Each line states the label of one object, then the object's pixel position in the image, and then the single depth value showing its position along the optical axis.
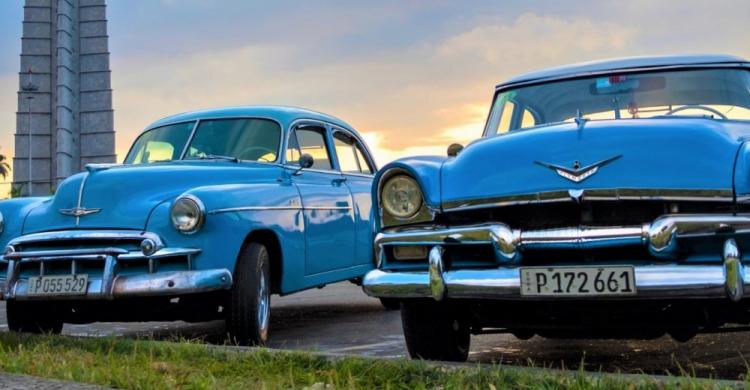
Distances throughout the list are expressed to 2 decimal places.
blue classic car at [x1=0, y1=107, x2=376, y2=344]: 5.81
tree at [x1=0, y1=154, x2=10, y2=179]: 99.35
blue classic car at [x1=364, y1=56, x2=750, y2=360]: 3.91
